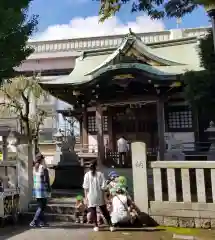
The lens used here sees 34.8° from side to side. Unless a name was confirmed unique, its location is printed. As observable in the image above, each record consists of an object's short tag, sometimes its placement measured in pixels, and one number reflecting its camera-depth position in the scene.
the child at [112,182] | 8.68
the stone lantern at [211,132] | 14.39
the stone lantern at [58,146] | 15.46
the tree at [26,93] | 16.56
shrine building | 13.35
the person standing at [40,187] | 8.64
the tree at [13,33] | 9.27
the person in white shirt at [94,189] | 8.32
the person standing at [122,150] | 14.69
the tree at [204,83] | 9.12
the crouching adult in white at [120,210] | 8.28
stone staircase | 9.62
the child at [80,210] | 9.17
